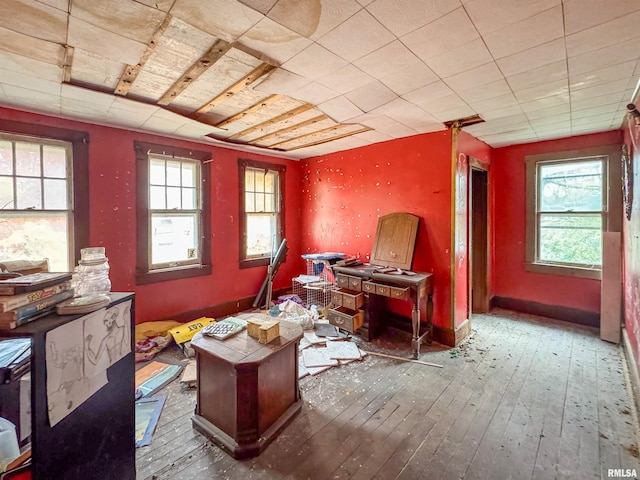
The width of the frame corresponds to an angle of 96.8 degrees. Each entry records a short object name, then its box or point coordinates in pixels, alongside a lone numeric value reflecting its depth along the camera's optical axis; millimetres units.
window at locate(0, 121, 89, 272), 2658
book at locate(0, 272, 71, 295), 950
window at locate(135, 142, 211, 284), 3467
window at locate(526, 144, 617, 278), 3643
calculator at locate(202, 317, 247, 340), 2037
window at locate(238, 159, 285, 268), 4441
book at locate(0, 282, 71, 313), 910
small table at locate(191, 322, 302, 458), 1756
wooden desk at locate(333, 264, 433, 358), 3027
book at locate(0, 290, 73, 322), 913
